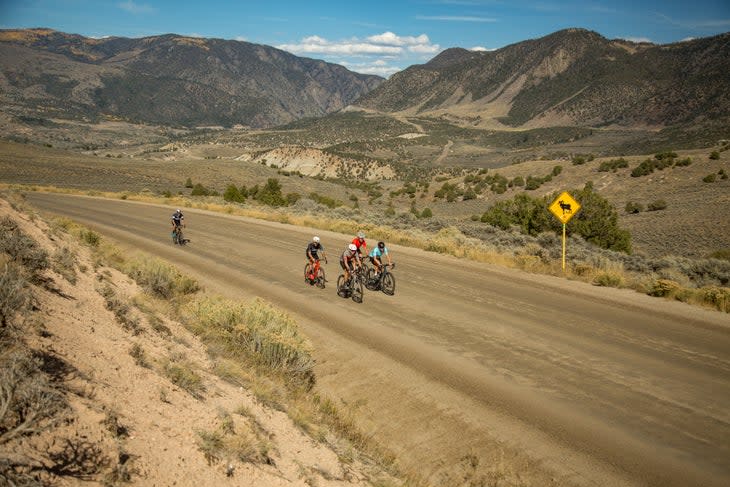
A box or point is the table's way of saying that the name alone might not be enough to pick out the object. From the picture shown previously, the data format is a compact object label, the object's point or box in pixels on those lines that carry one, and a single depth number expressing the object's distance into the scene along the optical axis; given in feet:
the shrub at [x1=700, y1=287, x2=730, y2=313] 43.96
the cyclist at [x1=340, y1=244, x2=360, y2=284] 48.60
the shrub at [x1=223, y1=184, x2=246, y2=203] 167.94
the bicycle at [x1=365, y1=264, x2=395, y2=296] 49.98
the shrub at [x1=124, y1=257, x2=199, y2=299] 41.19
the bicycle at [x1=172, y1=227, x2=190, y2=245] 74.38
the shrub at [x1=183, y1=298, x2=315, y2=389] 29.96
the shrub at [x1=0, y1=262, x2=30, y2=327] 17.99
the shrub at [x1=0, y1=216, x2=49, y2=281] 25.14
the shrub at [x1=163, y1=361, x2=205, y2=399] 21.11
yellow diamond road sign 61.00
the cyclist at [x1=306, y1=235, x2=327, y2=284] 51.80
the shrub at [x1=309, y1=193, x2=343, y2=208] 180.33
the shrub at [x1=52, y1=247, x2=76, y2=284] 28.68
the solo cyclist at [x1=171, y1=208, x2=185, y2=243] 73.92
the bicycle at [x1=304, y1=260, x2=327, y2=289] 52.65
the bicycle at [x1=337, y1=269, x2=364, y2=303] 47.91
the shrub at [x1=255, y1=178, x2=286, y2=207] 169.58
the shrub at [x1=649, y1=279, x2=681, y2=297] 48.37
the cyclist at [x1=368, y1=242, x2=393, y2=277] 50.67
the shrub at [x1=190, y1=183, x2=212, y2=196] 190.19
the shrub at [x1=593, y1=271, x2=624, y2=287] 53.31
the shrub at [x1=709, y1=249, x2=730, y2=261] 93.45
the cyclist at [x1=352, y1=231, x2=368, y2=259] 49.14
